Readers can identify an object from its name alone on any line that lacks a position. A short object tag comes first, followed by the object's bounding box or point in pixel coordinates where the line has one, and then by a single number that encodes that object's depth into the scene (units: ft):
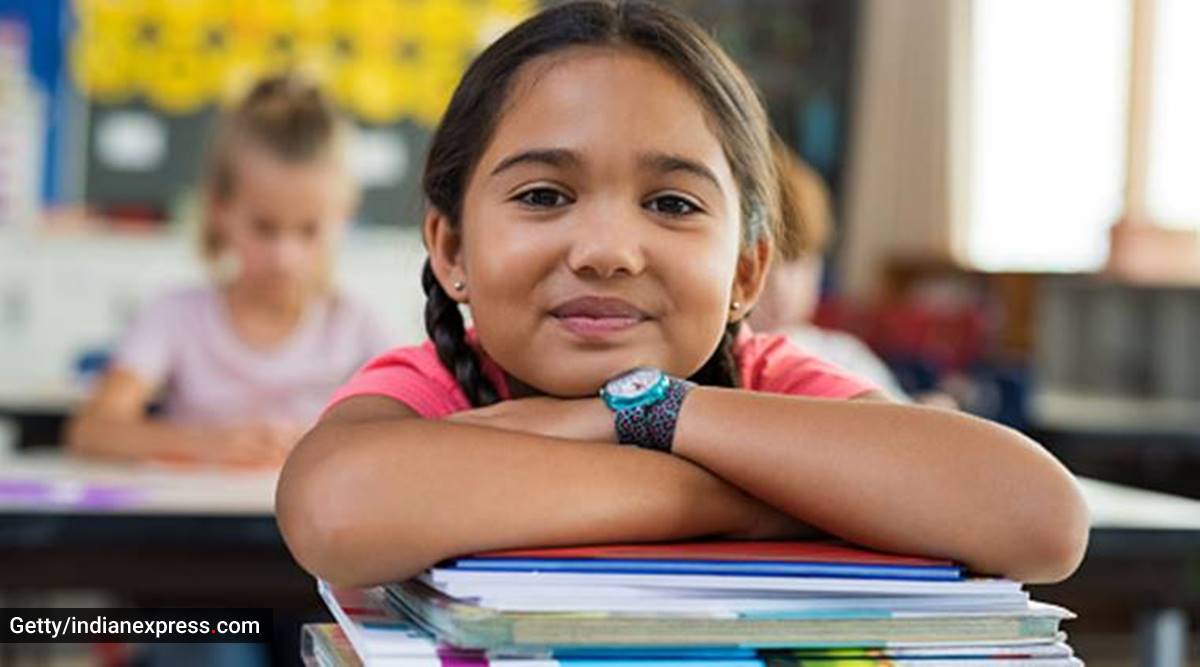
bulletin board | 22.95
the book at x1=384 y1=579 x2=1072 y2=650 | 3.51
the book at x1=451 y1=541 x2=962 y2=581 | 3.62
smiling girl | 3.88
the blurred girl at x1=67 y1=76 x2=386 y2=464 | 9.09
